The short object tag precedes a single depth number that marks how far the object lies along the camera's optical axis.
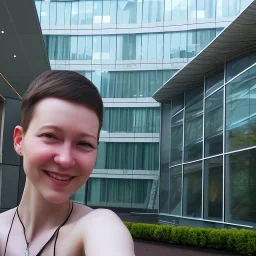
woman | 1.18
